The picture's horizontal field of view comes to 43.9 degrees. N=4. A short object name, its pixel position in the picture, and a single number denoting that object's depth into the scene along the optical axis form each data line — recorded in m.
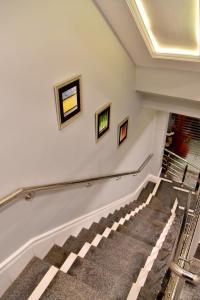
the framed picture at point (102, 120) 3.11
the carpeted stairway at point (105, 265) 2.25
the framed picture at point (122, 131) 3.94
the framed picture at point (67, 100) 2.22
